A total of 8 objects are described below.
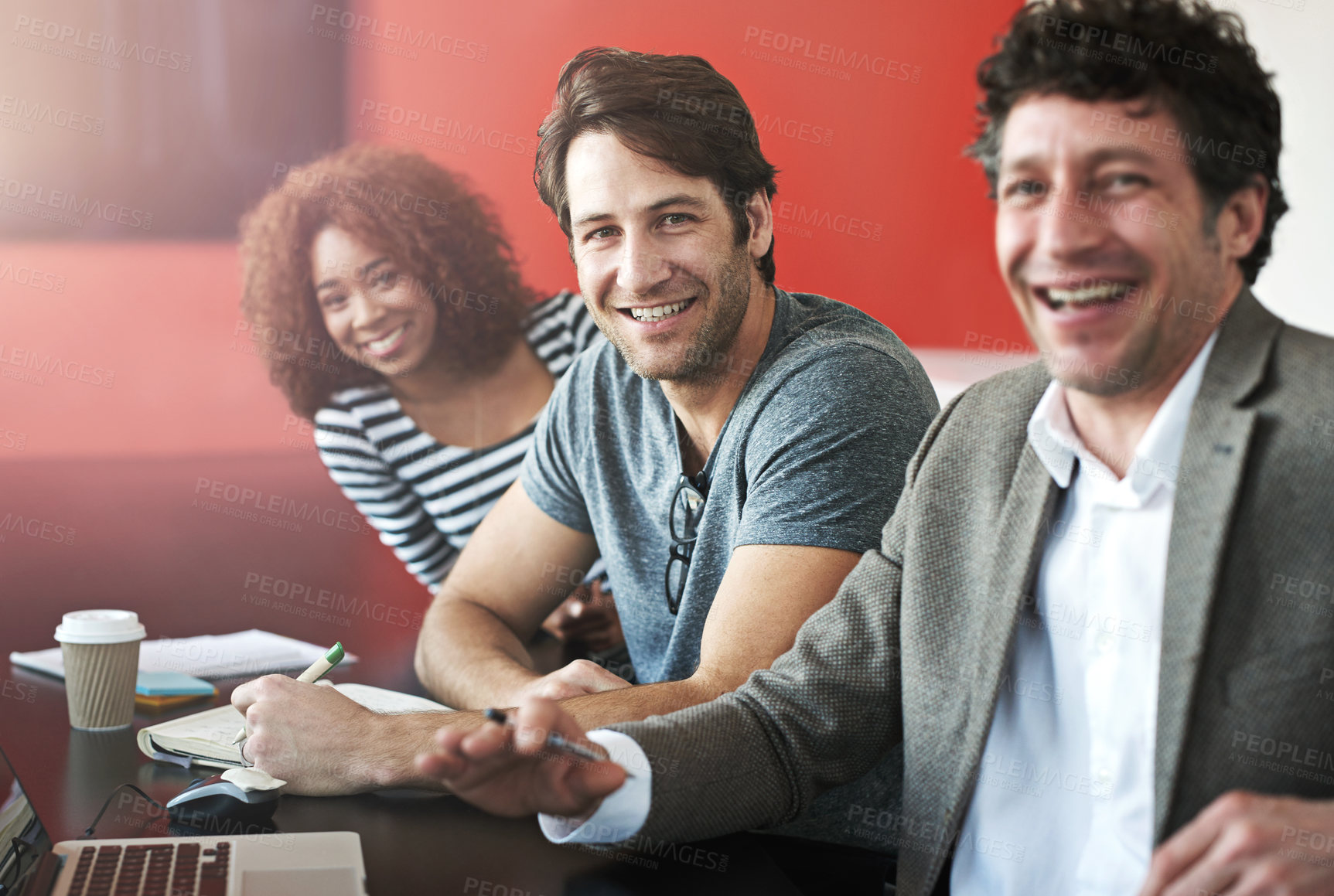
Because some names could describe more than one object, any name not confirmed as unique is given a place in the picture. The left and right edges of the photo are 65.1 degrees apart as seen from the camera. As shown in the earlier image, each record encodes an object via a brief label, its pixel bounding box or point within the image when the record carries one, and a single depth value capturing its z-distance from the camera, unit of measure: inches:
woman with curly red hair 97.9
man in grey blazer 33.7
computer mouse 41.2
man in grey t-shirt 53.6
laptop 35.8
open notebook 48.8
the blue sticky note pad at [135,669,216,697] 57.8
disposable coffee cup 52.8
